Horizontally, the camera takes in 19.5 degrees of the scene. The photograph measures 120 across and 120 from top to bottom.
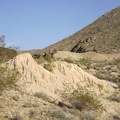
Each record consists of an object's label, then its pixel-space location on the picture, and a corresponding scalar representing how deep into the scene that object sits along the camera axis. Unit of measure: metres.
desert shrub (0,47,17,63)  19.31
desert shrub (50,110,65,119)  13.94
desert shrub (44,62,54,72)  20.36
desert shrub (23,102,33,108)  14.70
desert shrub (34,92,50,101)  16.40
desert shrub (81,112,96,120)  14.70
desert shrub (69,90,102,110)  16.52
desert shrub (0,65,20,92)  16.31
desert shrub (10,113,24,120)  12.95
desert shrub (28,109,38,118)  13.82
